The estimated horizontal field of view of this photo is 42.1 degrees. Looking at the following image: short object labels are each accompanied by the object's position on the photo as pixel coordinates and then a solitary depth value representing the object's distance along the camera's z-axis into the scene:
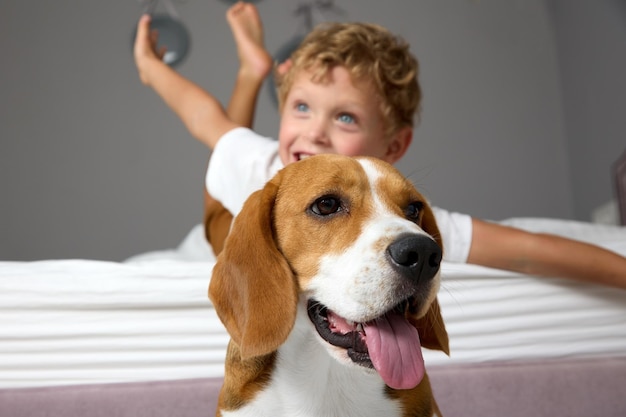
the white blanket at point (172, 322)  0.66
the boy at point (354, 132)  0.68
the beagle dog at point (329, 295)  0.42
